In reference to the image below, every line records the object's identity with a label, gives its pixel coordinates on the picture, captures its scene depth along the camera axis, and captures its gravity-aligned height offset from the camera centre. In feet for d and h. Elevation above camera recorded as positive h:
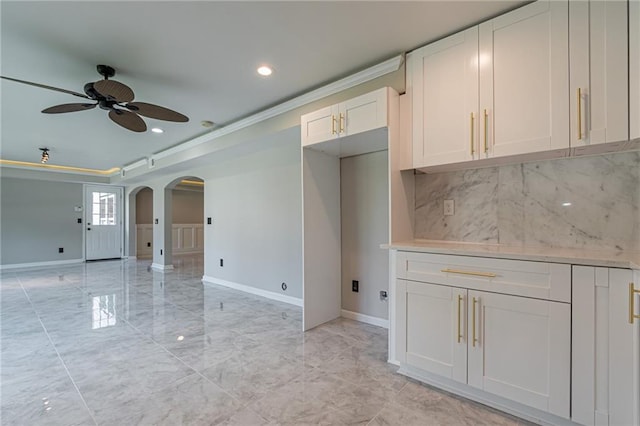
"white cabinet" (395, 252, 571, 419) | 5.06 -2.29
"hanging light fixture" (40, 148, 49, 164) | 17.47 +3.48
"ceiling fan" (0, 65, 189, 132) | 7.56 +3.10
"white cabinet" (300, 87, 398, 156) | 7.63 +2.62
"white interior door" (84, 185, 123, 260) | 26.43 -0.98
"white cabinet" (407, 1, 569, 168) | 5.69 +2.70
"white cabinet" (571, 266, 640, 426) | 4.46 -2.15
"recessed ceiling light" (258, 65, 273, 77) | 8.43 +4.16
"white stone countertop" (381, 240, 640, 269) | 4.64 -0.80
